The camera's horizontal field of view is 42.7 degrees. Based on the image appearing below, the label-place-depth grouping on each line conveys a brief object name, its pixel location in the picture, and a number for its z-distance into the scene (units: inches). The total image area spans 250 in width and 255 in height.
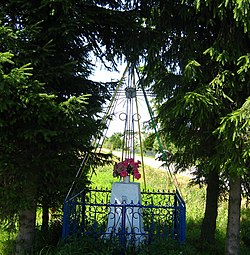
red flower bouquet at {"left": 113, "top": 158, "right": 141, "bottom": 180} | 197.9
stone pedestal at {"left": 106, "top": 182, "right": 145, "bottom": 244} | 176.7
